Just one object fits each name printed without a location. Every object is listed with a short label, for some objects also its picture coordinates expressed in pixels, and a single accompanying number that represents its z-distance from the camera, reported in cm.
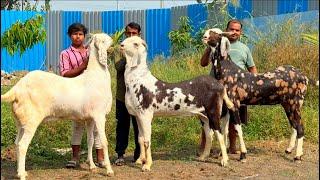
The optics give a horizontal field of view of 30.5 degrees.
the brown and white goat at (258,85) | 741
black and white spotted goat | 686
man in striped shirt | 694
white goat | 625
